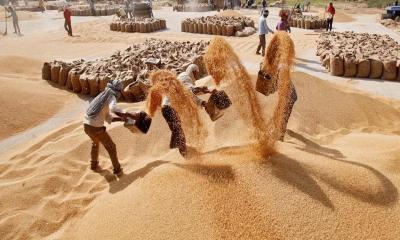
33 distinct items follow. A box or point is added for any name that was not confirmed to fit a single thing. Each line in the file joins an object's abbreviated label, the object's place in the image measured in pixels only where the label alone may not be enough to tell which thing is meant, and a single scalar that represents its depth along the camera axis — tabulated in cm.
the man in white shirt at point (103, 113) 429
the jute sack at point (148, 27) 1594
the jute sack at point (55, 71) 848
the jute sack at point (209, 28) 1480
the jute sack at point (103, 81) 756
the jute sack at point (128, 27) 1606
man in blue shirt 1005
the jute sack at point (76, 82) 796
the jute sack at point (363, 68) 827
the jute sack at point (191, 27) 1548
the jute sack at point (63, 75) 837
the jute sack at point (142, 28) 1588
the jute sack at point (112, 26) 1659
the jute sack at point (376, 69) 820
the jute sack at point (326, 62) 902
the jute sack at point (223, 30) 1432
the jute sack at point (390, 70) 806
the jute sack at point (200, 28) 1516
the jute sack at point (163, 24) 1681
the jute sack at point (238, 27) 1419
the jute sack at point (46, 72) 870
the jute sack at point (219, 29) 1448
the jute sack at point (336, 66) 848
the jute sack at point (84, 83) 774
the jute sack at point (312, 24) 1563
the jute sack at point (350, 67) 838
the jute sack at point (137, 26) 1597
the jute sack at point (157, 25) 1633
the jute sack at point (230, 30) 1414
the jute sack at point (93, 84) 761
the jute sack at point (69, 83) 814
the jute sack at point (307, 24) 1570
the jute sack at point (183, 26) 1580
